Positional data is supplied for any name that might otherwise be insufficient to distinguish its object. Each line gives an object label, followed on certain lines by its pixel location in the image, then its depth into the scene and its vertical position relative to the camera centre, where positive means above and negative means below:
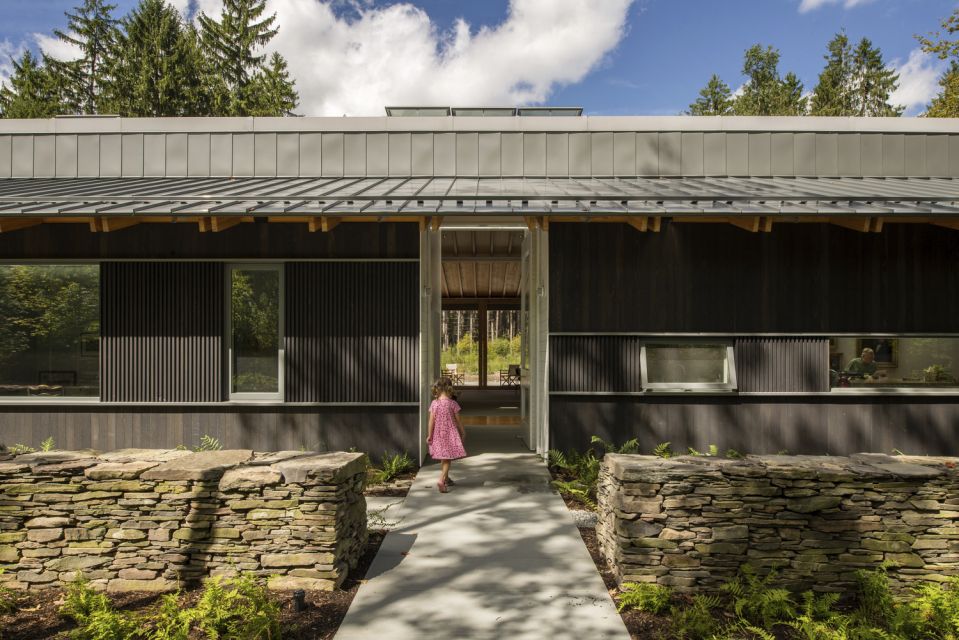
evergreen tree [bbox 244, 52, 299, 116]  38.78 +15.76
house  8.45 +0.02
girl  7.34 -1.21
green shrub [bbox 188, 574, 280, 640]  3.97 -1.91
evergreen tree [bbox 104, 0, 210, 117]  38.00 +17.14
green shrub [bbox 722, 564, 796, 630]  4.37 -1.98
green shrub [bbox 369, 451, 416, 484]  7.99 -1.82
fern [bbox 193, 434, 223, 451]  8.40 -1.52
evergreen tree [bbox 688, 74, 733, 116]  44.12 +17.22
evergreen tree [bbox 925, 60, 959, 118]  25.52 +10.50
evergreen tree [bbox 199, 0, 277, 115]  39.75 +19.59
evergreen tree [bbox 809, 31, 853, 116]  43.47 +18.25
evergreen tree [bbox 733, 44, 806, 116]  42.31 +17.70
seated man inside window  8.49 -0.49
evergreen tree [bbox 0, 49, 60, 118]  36.72 +15.42
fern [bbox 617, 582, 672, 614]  4.50 -1.99
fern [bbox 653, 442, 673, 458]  8.21 -1.61
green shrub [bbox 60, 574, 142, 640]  3.96 -1.93
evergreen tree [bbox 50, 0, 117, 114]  39.16 +18.25
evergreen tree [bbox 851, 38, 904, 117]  43.97 +18.20
